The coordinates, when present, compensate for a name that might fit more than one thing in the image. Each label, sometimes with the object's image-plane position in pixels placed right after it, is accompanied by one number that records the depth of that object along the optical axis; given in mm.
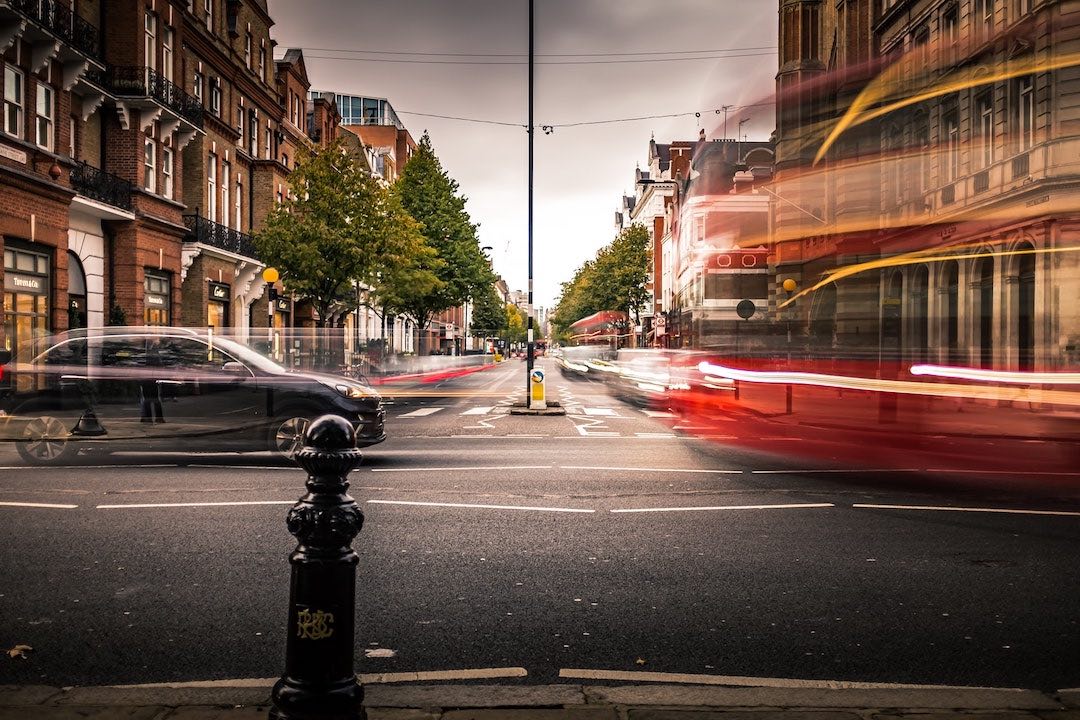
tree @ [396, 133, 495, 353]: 56031
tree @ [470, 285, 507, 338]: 113938
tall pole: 22316
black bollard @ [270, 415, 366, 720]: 2852
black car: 11406
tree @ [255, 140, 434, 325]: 32625
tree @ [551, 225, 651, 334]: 80188
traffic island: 21656
